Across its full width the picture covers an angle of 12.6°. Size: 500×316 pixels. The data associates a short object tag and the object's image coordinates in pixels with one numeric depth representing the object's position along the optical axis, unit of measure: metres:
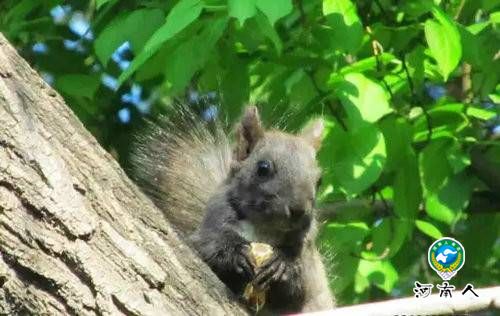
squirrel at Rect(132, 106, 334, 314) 7.02
